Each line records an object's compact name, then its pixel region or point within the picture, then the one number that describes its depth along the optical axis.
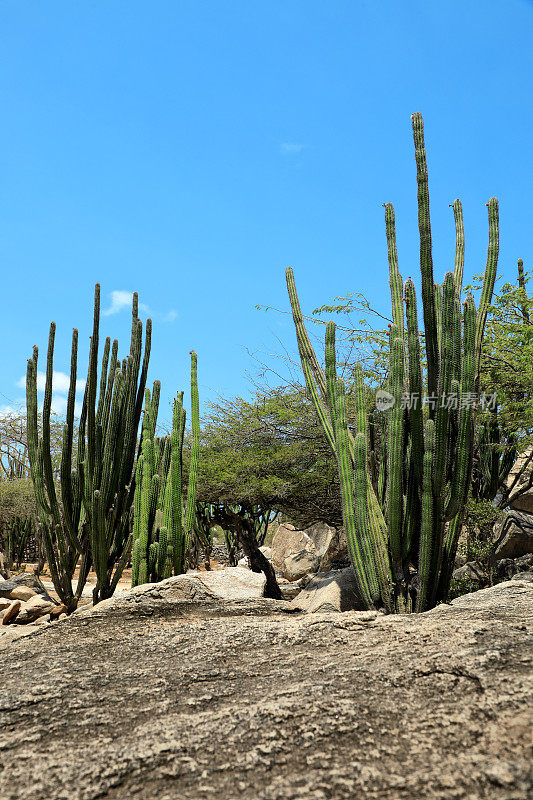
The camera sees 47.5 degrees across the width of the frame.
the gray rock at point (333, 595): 6.73
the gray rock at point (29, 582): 11.62
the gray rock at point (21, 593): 10.42
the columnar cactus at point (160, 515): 6.53
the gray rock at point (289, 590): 11.80
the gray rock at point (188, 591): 4.20
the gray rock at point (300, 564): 17.08
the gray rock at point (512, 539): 10.91
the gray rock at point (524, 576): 7.60
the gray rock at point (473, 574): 9.80
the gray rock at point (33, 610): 7.58
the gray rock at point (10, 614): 7.48
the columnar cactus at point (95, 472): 6.98
